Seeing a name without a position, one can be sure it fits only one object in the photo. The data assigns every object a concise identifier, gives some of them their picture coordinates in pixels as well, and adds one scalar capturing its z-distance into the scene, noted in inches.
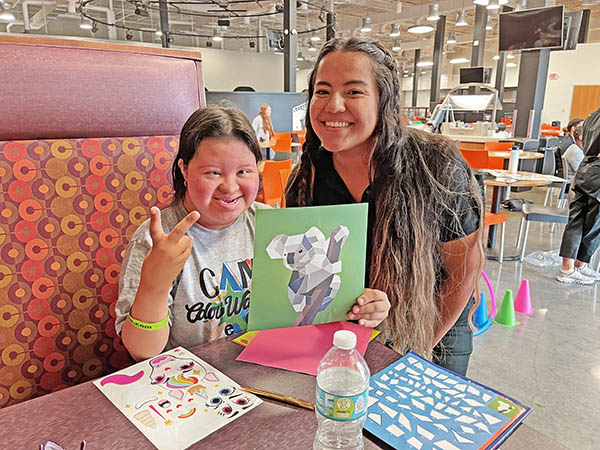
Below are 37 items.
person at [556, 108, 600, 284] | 139.3
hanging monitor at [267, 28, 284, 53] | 434.9
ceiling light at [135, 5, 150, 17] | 427.8
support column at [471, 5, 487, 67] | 479.2
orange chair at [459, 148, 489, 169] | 179.2
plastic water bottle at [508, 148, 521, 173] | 174.6
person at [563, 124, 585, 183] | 189.5
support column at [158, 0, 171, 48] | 394.7
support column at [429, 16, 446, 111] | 566.9
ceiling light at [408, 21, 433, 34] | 334.3
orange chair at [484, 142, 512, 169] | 186.2
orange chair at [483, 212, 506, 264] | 153.5
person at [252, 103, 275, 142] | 262.8
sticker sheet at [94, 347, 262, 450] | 27.9
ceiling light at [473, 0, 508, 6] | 297.1
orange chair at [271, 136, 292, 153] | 255.6
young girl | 40.6
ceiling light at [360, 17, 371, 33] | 455.2
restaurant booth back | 47.2
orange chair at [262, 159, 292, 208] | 150.4
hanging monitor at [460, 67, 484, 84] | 385.7
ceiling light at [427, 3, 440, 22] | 387.2
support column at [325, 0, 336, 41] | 350.6
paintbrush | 30.2
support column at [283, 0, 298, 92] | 314.3
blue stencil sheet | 27.1
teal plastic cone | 114.6
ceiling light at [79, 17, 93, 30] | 447.6
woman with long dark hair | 47.9
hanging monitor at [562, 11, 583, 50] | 327.6
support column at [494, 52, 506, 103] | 621.3
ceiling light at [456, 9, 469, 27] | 447.8
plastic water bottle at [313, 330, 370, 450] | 25.5
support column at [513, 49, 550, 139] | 327.3
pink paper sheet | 35.1
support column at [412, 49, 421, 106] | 860.0
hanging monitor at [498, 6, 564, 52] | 280.7
